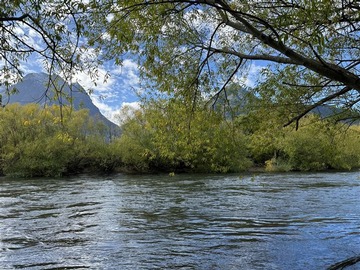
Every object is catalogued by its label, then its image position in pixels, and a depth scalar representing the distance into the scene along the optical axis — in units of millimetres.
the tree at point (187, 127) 10258
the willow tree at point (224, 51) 6301
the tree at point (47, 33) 5958
